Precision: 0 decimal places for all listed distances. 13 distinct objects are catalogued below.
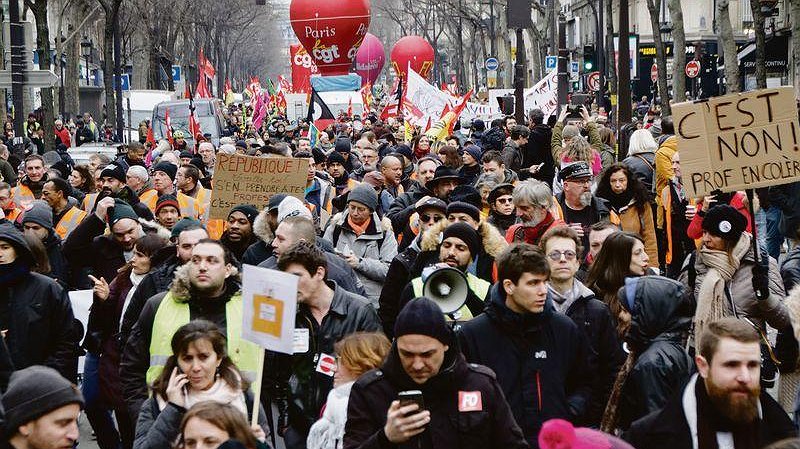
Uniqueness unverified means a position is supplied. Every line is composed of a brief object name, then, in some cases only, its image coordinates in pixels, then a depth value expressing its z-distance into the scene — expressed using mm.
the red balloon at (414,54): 98833
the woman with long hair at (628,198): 16441
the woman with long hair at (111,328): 12599
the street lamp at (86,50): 76160
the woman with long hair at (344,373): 8803
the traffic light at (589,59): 51466
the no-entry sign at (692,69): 60408
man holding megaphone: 10561
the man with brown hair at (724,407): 7248
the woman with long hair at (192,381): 8698
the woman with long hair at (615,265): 11003
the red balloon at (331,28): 69351
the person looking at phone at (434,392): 7633
